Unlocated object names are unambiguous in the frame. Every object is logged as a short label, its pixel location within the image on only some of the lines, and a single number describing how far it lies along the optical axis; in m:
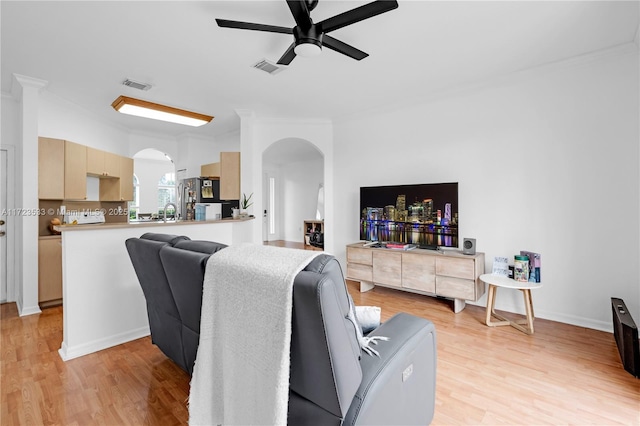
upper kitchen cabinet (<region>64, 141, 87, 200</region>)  3.85
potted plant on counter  4.21
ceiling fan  1.84
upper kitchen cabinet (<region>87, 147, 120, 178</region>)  4.24
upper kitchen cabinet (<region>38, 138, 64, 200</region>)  3.62
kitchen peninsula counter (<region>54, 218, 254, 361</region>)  2.44
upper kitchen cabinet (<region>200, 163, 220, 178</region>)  5.55
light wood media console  3.32
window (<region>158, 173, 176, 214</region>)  9.28
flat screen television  3.66
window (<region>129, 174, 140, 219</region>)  8.64
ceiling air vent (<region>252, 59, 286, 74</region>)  3.06
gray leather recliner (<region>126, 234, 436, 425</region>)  0.98
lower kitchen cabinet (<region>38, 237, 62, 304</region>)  3.60
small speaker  3.49
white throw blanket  1.06
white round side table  2.86
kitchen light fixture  3.92
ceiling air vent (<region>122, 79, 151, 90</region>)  3.52
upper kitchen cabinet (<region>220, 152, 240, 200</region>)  4.59
